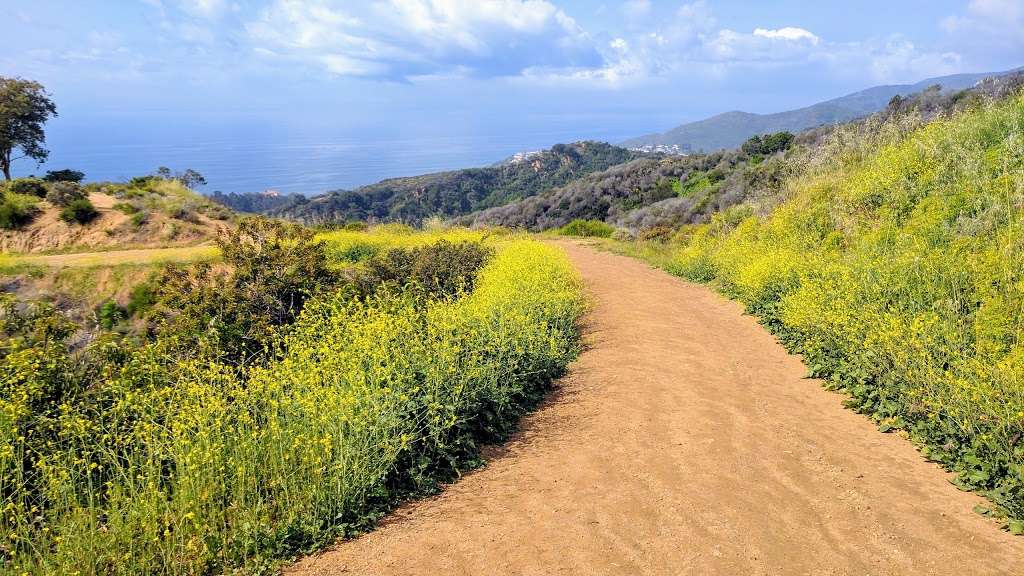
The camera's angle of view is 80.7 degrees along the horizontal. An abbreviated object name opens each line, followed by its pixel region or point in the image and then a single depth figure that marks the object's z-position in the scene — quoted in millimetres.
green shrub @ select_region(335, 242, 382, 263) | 17688
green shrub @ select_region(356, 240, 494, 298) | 11094
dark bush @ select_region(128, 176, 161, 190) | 23844
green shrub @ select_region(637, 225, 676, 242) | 23422
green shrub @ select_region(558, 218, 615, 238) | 30156
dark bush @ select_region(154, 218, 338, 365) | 7719
